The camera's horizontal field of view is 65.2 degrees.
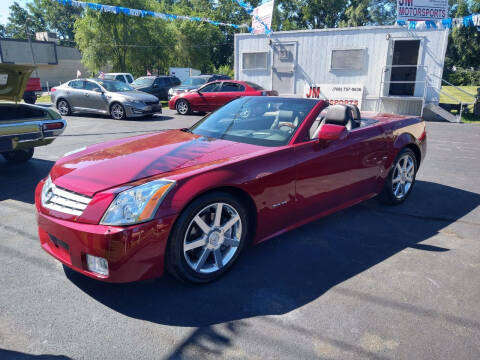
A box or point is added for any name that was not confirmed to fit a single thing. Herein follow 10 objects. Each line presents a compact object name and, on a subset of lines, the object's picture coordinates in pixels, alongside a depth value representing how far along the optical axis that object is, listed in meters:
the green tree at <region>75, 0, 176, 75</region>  30.41
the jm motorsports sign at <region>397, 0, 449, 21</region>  14.56
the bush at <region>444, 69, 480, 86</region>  39.72
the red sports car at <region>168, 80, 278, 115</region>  14.76
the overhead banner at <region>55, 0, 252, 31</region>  17.41
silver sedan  13.42
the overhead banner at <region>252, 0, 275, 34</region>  17.03
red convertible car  2.53
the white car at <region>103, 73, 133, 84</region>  22.14
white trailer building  14.57
